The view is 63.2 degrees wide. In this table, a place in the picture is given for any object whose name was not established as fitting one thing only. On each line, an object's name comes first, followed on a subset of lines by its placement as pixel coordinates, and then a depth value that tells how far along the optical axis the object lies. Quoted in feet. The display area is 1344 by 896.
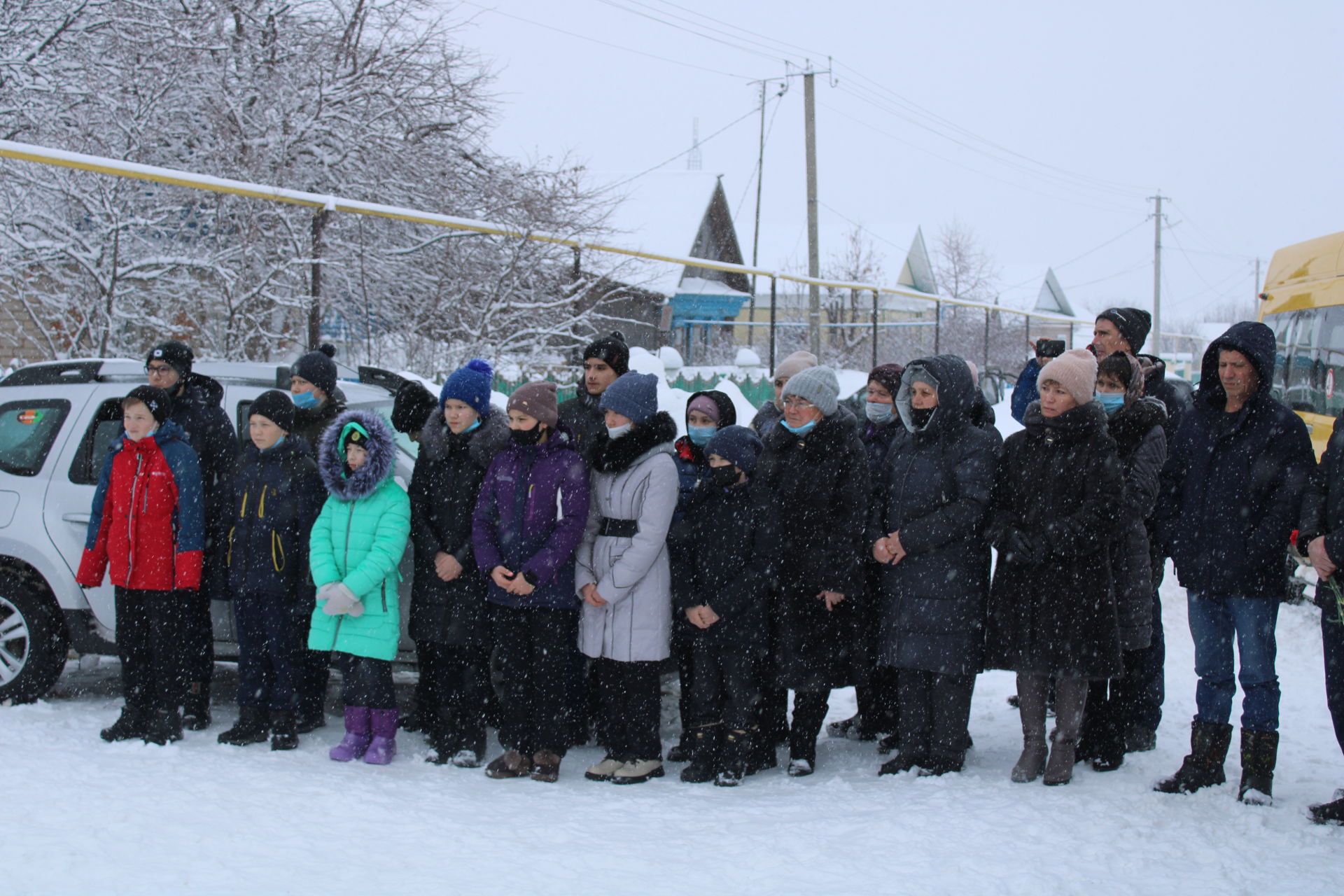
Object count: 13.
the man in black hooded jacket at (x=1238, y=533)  13.99
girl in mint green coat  16.02
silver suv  17.97
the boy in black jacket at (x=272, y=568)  16.58
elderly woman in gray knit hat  15.64
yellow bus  32.50
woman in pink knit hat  14.46
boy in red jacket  16.62
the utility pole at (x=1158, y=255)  208.23
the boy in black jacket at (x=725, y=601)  15.56
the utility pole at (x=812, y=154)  74.49
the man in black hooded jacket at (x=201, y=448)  17.29
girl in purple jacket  15.47
